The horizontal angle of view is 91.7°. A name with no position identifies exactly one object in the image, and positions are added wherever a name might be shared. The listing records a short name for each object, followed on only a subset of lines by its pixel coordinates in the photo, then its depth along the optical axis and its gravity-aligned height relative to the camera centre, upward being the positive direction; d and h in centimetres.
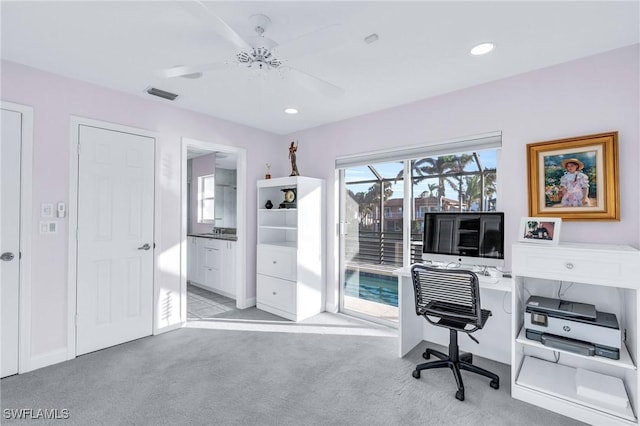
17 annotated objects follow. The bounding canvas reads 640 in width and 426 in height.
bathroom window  545 +35
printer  192 -71
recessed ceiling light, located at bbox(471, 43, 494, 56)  215 +120
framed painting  217 +31
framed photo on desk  215 -8
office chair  216 -63
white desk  266 -96
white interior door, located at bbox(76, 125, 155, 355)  276 -19
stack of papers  189 -109
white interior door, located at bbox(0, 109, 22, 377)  236 -14
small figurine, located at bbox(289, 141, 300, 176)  402 +77
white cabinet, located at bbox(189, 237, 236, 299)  446 -72
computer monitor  252 -17
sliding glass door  352 -24
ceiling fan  153 +92
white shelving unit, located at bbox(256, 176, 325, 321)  368 -50
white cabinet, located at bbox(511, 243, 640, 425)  184 -77
